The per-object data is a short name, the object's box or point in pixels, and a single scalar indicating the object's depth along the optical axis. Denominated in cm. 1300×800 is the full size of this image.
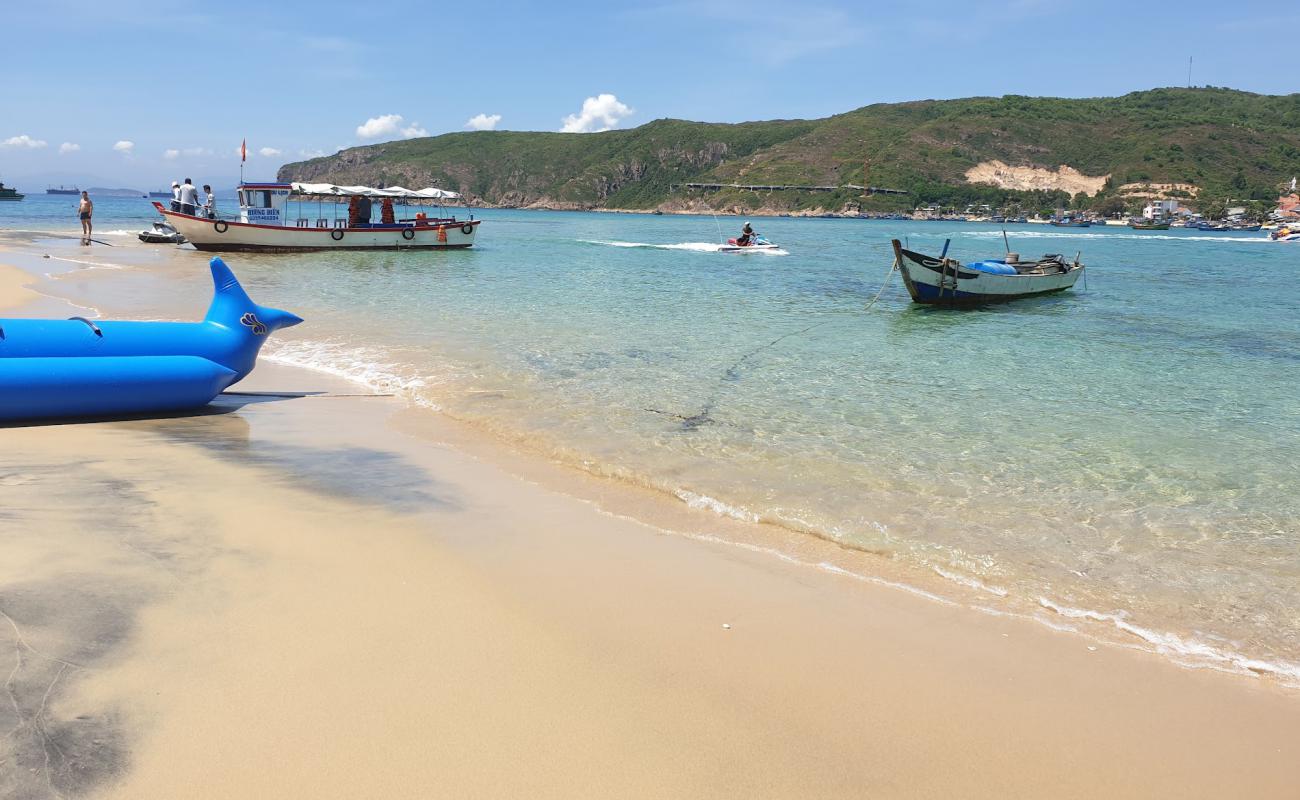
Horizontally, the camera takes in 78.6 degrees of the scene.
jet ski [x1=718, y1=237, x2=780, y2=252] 3862
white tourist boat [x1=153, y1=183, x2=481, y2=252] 3069
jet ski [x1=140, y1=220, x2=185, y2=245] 3247
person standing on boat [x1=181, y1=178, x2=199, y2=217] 3064
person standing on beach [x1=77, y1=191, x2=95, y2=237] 3154
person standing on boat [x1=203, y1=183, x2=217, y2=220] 3022
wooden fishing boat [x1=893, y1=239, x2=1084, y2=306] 2059
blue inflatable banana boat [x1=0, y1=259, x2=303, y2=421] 692
